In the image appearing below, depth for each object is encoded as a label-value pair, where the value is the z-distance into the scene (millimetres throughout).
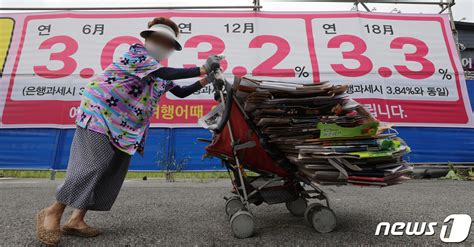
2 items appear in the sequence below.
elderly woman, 1855
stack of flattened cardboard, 1770
